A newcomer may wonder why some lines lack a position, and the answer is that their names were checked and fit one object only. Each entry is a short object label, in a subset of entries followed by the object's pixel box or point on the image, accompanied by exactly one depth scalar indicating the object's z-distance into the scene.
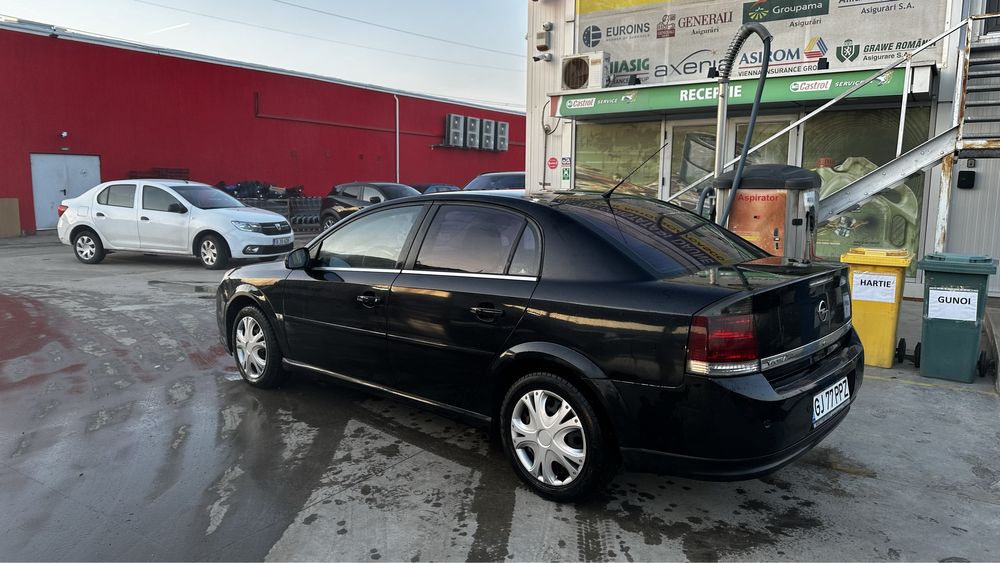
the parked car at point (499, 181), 14.89
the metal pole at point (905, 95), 7.85
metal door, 20.25
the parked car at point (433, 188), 20.06
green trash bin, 5.38
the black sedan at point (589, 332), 2.97
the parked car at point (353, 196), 19.38
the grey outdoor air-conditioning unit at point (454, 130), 33.38
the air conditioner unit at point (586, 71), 11.00
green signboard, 8.58
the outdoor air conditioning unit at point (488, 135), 35.38
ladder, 7.20
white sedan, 12.25
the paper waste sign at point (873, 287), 5.82
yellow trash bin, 5.80
